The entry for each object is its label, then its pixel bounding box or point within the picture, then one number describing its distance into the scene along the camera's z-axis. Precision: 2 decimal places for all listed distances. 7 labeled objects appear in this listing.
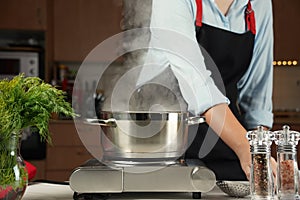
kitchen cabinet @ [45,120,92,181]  4.22
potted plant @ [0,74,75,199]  1.36
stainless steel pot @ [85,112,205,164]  1.53
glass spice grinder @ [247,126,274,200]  1.45
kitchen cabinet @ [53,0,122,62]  4.42
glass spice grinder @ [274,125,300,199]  1.44
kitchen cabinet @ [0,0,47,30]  4.33
